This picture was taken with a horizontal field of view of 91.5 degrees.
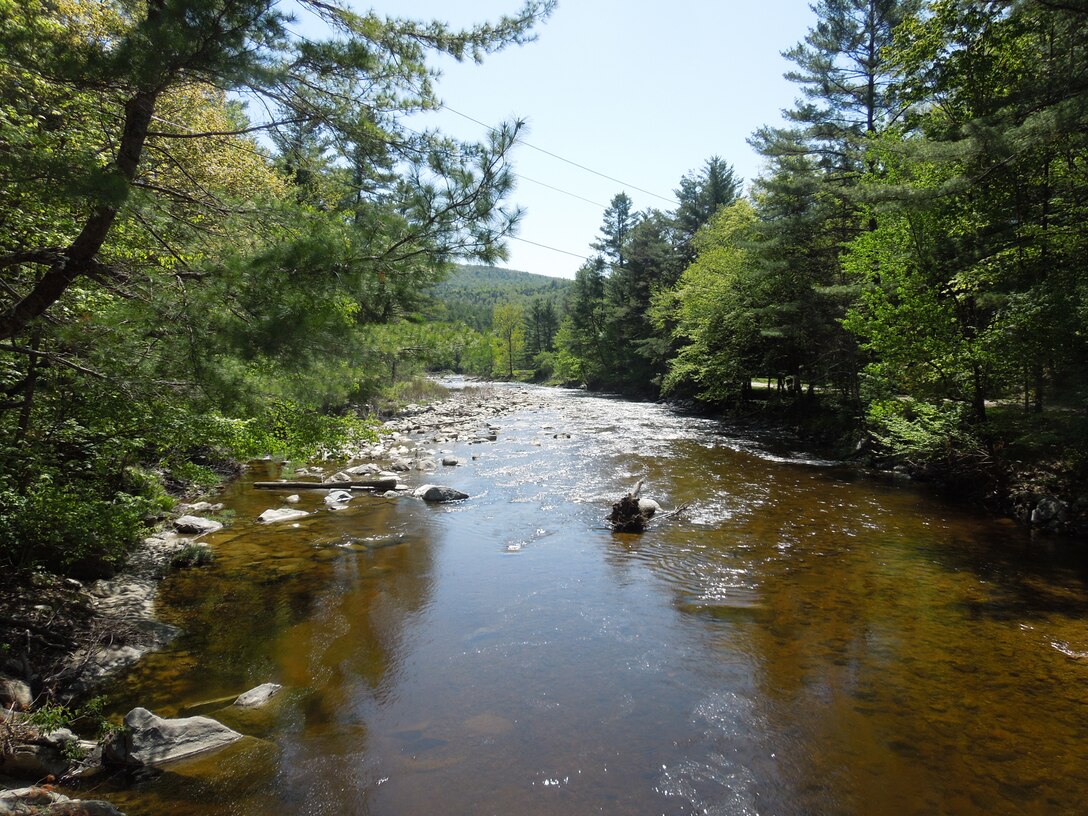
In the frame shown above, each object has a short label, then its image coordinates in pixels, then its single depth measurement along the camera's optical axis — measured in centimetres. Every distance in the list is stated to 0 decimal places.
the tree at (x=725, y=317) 2469
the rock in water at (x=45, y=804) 289
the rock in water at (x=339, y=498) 1181
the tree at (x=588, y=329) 5172
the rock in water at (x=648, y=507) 1048
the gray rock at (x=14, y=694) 408
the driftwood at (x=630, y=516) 992
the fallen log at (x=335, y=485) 1263
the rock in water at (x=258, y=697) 481
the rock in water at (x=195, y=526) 927
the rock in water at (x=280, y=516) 1029
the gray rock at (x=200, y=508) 1018
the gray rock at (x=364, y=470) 1442
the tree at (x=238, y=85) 356
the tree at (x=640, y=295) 4159
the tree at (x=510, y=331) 8112
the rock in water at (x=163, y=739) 389
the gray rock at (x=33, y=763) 351
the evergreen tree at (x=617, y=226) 5702
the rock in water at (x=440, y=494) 1209
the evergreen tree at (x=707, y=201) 4194
